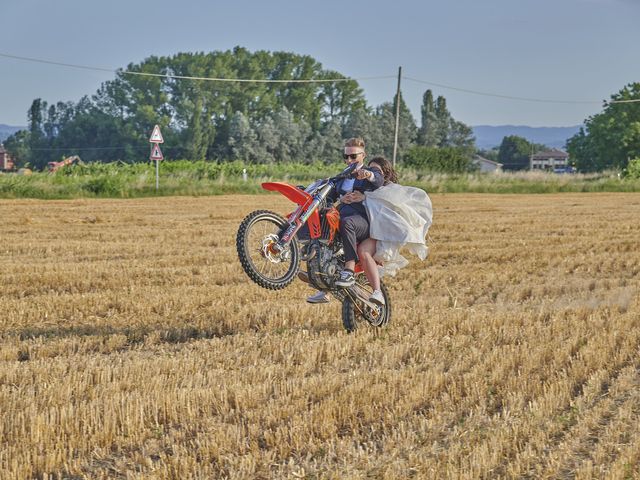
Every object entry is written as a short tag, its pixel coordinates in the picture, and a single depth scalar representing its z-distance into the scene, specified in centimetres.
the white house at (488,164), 15600
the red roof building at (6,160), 11075
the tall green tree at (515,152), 16462
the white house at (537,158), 18868
